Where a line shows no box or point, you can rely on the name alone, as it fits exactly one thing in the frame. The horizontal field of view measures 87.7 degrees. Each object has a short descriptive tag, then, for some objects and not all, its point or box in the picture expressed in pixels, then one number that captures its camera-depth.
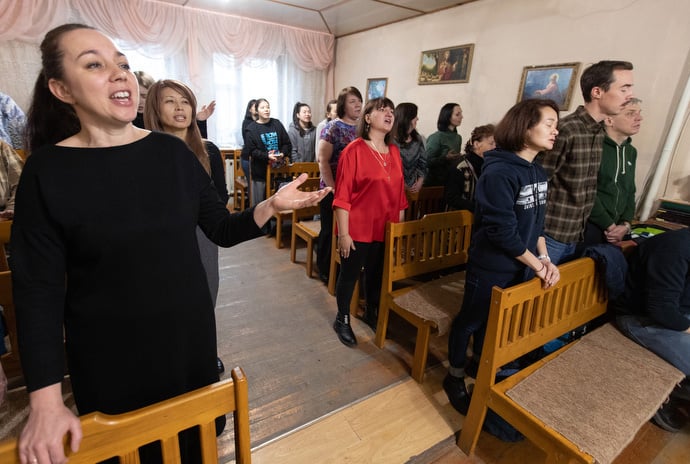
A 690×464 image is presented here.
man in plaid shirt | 1.63
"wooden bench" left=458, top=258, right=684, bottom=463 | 1.15
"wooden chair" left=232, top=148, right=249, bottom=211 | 4.44
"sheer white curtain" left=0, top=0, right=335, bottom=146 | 3.95
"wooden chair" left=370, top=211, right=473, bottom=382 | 1.81
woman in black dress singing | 0.67
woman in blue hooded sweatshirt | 1.37
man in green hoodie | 1.76
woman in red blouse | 1.86
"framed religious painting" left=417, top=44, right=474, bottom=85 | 3.70
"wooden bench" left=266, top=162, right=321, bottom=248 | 3.52
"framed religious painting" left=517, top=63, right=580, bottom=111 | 2.93
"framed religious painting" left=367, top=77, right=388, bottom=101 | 4.84
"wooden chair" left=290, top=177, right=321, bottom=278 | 2.95
